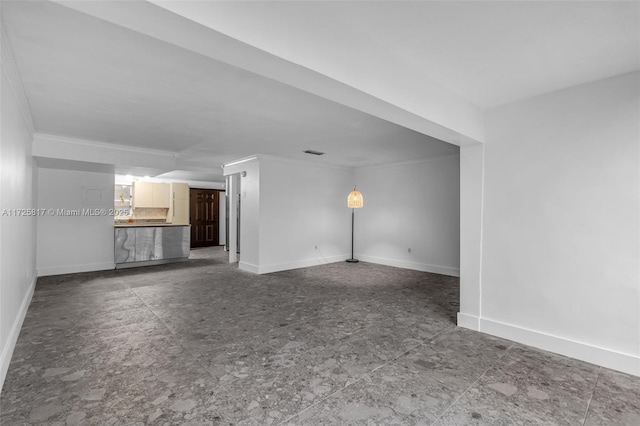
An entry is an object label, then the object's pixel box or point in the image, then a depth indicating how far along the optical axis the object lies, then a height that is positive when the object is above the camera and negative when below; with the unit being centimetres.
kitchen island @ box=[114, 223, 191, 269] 691 -74
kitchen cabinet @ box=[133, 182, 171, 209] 834 +47
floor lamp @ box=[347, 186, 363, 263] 722 +33
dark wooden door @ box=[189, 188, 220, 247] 1095 -12
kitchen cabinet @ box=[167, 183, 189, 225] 881 +18
